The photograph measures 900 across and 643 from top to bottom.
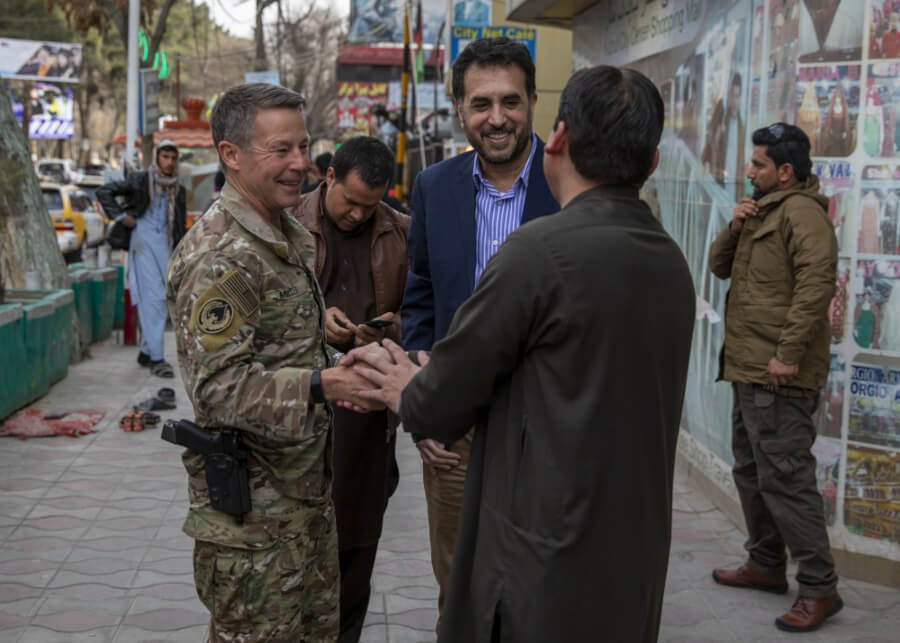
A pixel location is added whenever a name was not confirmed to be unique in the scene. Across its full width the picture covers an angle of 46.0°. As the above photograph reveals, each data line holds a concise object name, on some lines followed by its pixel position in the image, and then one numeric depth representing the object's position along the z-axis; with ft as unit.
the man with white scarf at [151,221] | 32.01
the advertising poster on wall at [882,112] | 15.72
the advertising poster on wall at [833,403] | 16.70
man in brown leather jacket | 12.60
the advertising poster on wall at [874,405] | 16.12
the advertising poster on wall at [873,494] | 16.14
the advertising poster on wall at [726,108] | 19.49
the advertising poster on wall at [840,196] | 16.30
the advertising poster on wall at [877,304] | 16.01
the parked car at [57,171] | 141.66
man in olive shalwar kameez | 6.72
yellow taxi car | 81.35
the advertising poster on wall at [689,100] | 22.06
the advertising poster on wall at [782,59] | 17.34
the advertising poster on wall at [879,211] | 15.81
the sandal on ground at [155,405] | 27.02
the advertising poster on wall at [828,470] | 16.87
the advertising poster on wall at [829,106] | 16.26
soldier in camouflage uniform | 8.23
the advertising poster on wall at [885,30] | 15.56
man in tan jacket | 14.65
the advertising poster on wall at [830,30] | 16.05
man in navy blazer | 10.98
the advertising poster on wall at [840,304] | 16.44
